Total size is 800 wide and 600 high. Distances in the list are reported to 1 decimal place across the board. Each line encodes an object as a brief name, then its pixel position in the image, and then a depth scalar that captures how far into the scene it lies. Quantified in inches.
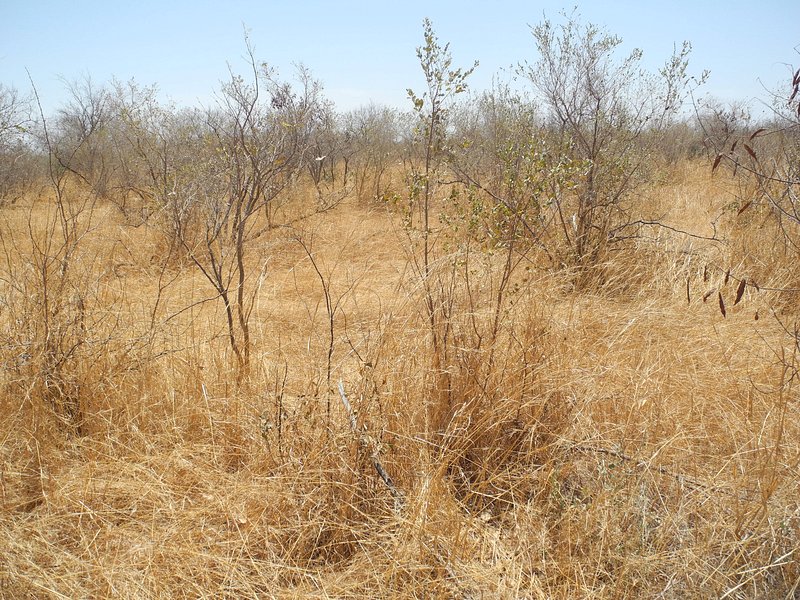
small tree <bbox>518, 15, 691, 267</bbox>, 186.5
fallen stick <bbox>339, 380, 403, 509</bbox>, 68.7
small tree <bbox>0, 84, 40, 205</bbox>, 353.7
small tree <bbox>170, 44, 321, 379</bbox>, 112.0
